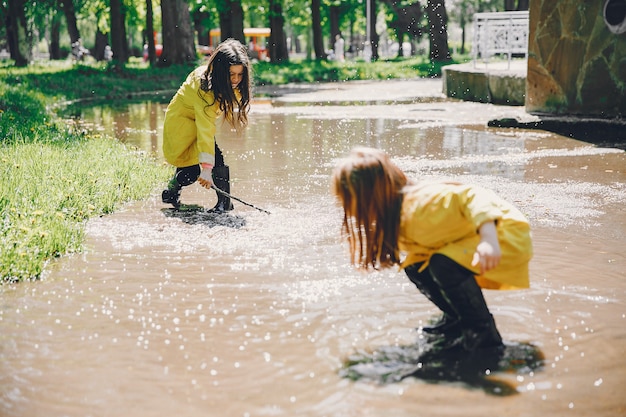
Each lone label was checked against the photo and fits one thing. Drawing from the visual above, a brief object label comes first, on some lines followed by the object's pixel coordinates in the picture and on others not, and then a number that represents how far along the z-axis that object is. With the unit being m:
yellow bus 59.84
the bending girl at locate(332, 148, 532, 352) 3.37
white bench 15.54
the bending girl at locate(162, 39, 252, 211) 6.06
